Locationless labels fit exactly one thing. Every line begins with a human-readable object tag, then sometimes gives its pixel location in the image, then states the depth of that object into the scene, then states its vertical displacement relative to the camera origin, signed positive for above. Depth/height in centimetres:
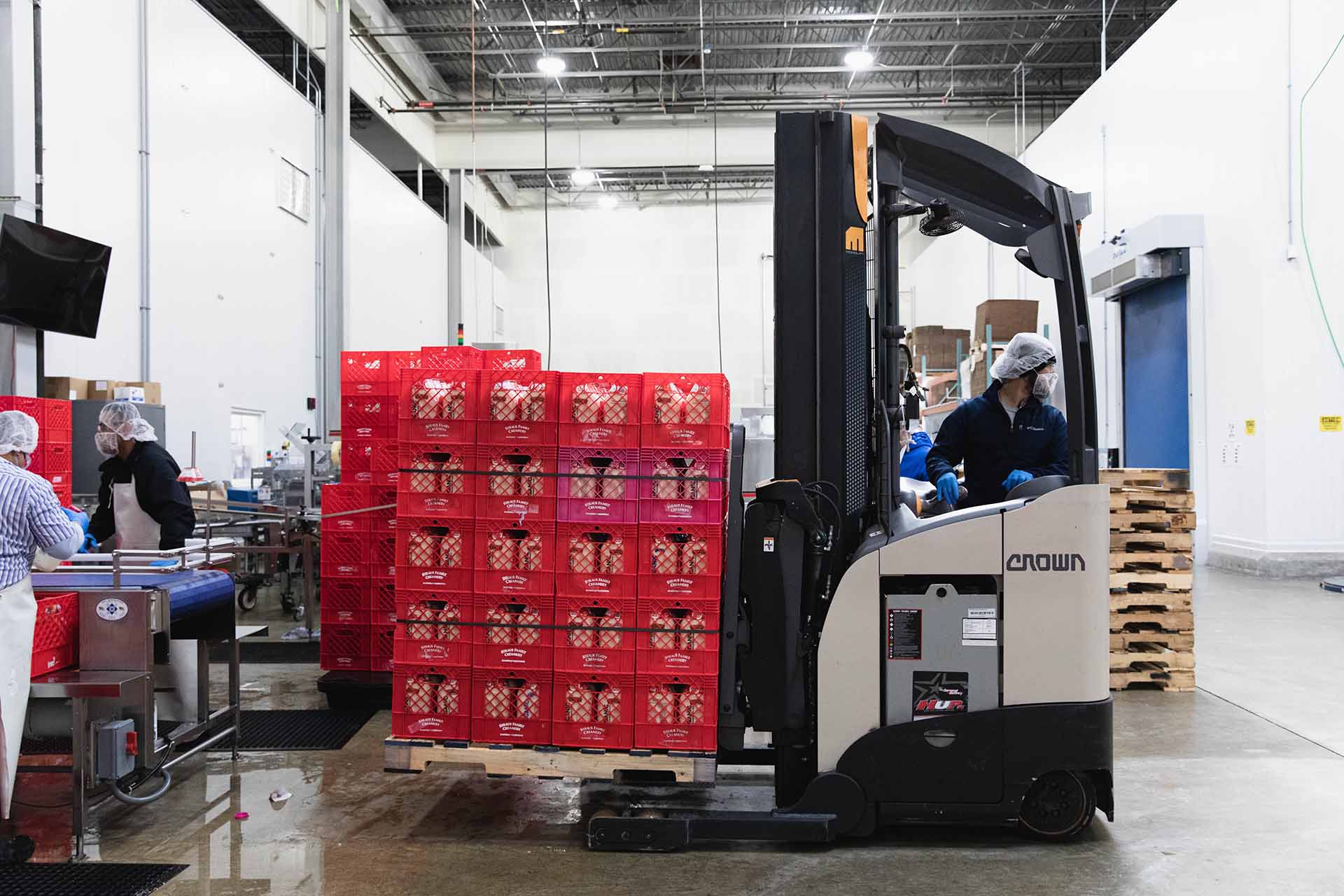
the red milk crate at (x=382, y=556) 624 -69
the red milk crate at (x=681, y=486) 386 -13
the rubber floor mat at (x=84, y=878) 350 -170
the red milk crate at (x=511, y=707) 393 -112
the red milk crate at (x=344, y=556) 632 -70
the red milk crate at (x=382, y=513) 623 -39
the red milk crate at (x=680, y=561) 385 -46
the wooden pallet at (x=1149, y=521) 668 -52
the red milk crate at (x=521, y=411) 397 +21
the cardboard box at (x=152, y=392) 988 +77
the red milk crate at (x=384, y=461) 628 -2
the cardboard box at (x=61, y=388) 880 +72
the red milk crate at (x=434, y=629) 399 -78
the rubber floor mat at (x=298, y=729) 546 -177
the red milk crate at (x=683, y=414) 389 +18
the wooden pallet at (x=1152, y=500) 674 -36
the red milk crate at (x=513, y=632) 394 -78
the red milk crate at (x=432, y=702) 399 -111
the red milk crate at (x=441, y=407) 402 +23
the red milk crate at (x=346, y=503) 633 -32
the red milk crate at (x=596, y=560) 389 -46
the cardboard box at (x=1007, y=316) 1377 +215
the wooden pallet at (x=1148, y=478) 705 -21
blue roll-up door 1277 +116
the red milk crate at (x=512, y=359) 526 +61
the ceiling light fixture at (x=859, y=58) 1653 +745
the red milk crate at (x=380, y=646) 625 -133
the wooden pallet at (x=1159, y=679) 652 -167
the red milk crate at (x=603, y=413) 392 +19
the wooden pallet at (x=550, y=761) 383 -134
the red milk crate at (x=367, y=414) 637 +32
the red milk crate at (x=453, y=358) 595 +68
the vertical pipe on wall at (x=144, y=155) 1045 +367
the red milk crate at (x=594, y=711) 388 -112
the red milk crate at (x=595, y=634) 388 -79
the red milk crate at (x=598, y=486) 391 -13
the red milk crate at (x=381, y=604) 625 -103
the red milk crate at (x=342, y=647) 635 -136
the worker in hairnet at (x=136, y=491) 609 -22
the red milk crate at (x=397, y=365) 640 +68
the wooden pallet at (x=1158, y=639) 656 -139
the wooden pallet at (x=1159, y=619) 655 -124
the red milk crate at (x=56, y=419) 820 +39
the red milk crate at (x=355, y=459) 643 -1
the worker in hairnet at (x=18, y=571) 364 -46
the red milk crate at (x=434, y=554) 400 -44
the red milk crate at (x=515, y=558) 394 -45
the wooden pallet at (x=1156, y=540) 664 -67
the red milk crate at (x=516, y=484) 396 -12
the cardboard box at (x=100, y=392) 916 +70
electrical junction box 399 -132
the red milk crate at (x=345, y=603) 634 -104
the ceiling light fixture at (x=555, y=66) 1625 +738
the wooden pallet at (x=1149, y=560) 662 -80
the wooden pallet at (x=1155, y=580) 654 -95
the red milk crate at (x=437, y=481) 401 -11
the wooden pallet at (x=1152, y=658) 652 -152
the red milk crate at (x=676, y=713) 385 -112
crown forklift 375 -54
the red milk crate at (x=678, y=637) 385 -79
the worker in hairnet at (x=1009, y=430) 446 +12
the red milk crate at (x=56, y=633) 388 -78
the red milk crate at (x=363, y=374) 642 +61
